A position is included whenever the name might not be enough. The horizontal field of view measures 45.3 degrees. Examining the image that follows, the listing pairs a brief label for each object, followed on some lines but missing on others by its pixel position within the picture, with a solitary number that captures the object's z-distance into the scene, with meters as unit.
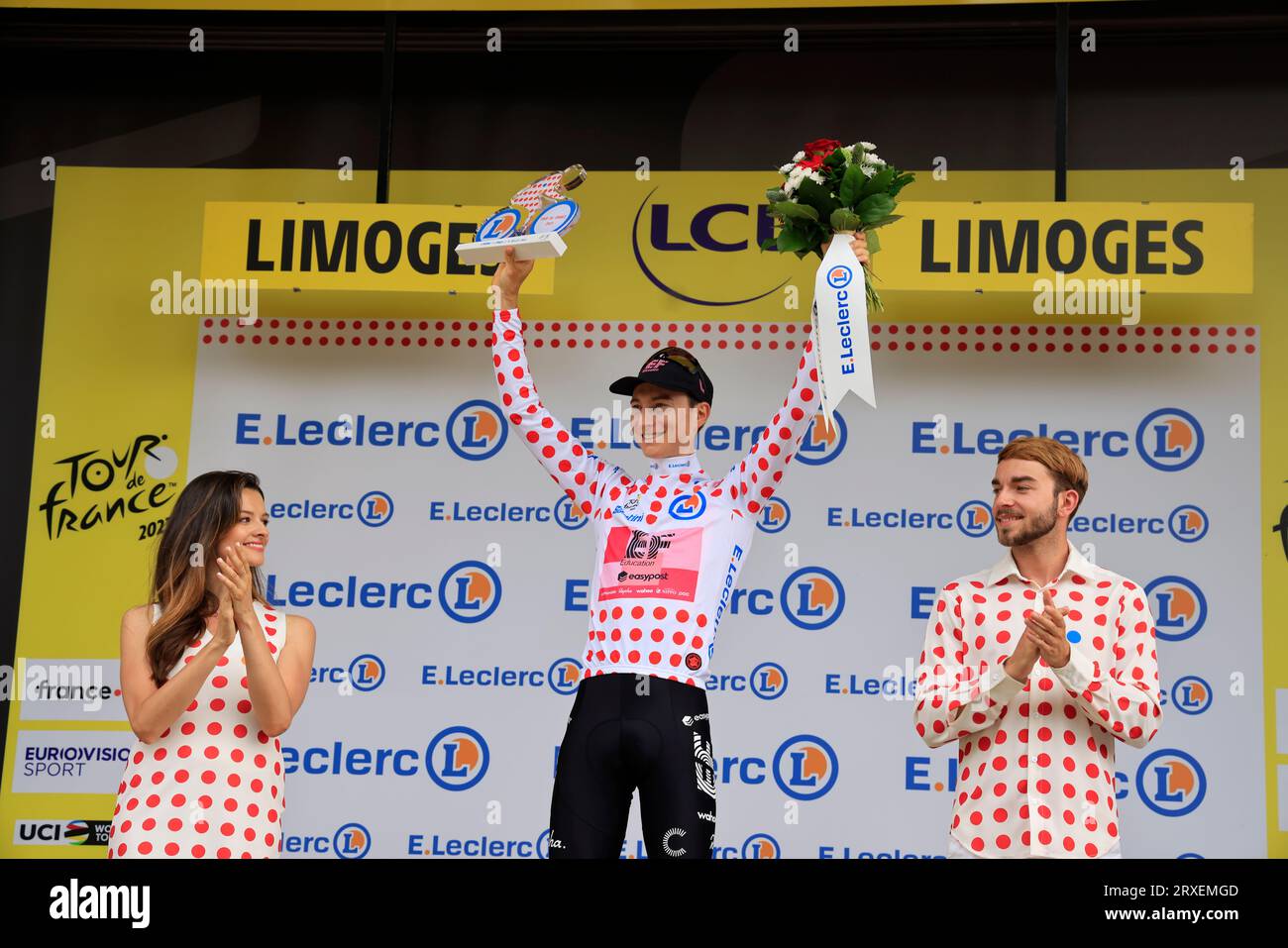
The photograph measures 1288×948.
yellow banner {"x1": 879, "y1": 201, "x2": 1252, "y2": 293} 4.42
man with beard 2.99
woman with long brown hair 2.84
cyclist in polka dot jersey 3.14
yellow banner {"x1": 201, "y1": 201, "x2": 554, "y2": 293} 4.64
